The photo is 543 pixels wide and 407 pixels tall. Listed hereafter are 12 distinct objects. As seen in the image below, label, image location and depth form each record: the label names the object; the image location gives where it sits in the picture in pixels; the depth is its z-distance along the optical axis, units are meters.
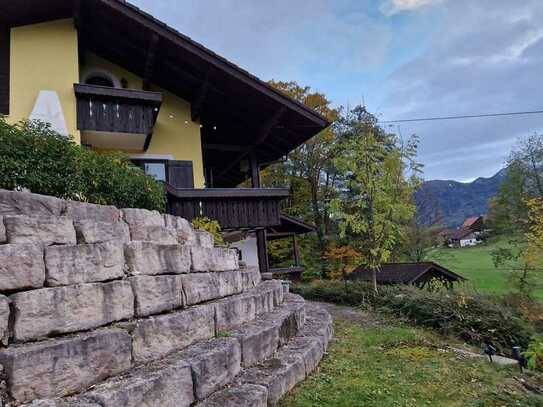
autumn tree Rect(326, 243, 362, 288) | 14.61
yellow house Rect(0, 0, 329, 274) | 8.46
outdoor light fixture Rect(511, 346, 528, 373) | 5.75
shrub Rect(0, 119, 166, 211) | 3.43
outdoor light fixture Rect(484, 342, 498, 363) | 5.83
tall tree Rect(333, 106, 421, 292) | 11.51
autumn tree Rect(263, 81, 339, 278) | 25.12
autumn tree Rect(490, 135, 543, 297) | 22.84
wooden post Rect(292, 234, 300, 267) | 18.18
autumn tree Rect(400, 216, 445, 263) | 24.31
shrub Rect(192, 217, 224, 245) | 6.61
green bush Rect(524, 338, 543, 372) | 5.85
